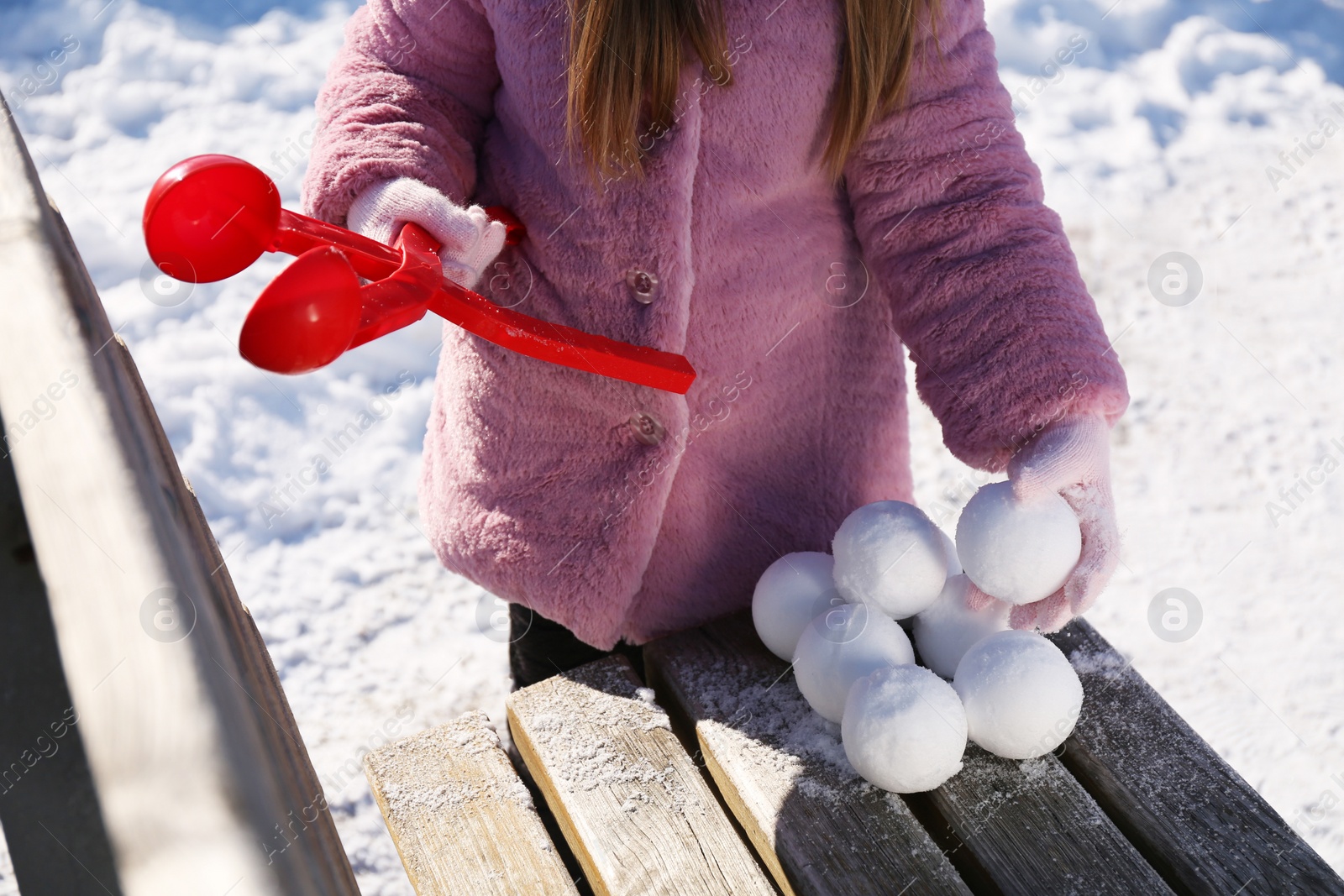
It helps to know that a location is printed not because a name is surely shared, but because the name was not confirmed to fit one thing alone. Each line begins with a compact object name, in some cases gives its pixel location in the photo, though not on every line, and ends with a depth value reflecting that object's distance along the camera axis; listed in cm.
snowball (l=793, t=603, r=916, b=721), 91
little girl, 89
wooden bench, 83
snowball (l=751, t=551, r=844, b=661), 98
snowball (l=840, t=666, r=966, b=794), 84
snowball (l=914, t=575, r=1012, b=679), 96
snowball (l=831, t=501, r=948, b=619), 93
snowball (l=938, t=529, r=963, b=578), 99
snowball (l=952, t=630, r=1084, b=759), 86
